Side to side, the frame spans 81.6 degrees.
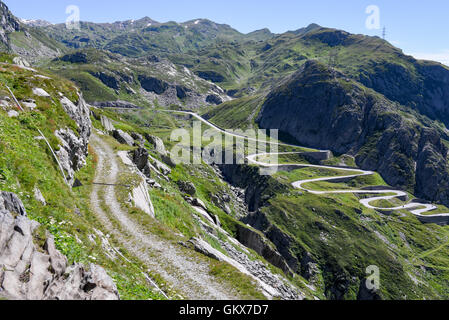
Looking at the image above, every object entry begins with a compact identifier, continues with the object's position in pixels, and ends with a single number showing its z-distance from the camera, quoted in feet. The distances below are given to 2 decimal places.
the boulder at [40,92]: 106.29
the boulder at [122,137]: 185.85
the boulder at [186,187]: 202.59
